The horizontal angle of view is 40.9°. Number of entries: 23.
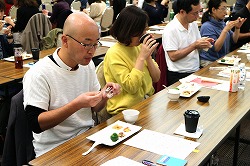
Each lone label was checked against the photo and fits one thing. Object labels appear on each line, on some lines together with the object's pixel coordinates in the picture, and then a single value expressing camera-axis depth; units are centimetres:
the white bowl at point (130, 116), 172
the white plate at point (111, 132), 151
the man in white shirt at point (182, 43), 308
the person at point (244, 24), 446
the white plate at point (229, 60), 307
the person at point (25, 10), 475
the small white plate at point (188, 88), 220
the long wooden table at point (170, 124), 140
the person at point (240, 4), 546
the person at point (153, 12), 563
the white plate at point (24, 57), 326
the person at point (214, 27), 357
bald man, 163
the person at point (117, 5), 704
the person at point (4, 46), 366
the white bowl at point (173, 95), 208
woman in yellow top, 217
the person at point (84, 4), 909
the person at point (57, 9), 530
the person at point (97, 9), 679
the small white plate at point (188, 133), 160
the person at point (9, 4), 773
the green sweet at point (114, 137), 151
